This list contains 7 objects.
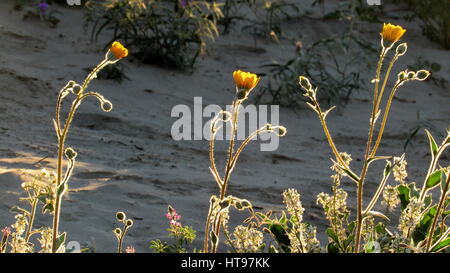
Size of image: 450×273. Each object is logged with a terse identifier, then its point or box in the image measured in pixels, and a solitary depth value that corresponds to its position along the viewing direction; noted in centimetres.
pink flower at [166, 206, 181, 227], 539
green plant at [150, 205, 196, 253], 546
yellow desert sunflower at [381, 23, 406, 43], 405
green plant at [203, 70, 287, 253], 377
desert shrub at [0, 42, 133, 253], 360
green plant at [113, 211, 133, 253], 416
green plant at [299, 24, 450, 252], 400
